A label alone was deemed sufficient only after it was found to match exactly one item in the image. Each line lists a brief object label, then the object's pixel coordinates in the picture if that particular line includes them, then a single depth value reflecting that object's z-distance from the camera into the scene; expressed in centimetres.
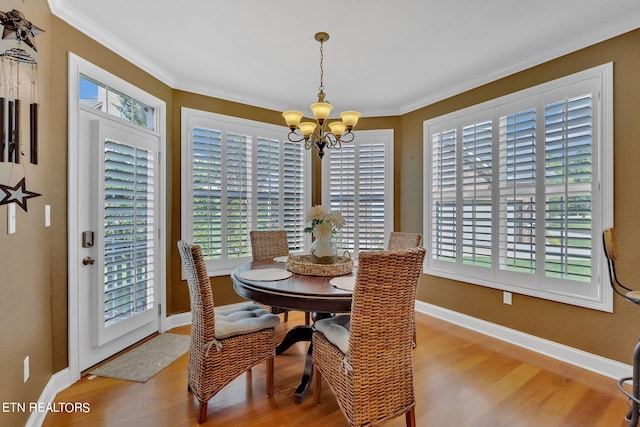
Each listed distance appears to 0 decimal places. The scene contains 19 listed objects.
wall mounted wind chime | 136
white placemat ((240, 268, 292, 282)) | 215
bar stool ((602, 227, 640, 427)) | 177
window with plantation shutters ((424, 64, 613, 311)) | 247
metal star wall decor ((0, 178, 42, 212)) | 140
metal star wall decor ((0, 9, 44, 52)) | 137
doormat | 239
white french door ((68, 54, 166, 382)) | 233
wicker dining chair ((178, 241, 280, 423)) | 186
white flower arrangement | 239
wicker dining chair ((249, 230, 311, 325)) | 328
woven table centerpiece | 231
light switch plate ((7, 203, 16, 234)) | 148
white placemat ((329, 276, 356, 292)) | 194
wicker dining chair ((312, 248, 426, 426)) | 156
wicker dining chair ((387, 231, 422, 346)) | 297
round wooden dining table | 180
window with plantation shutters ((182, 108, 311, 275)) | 352
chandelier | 233
